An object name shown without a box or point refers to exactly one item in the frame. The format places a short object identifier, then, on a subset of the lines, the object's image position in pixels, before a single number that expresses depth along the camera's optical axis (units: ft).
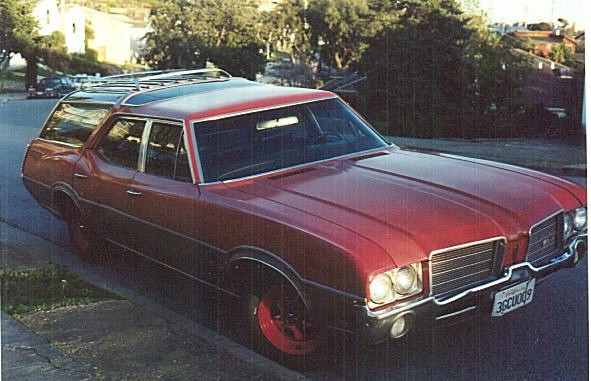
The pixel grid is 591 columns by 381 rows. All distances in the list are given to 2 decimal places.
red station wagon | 12.13
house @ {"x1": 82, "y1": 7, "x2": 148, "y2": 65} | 62.85
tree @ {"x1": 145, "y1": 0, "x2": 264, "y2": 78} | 66.08
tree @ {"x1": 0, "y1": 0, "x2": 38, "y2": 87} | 32.71
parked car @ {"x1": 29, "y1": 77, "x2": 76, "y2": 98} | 73.46
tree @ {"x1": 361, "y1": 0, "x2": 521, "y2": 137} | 84.38
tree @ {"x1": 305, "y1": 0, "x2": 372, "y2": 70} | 83.05
